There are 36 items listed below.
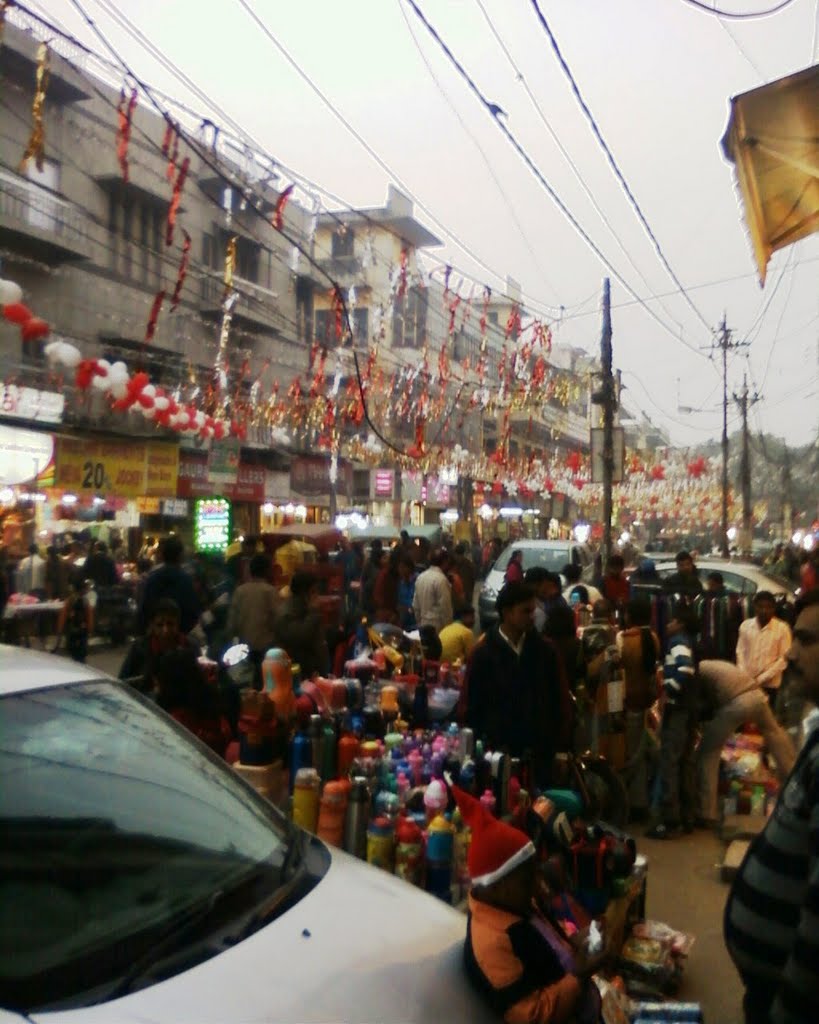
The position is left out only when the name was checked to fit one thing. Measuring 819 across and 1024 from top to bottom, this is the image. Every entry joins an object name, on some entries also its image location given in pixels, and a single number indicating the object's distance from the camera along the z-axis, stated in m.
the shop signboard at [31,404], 14.97
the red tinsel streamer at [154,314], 14.15
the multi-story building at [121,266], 20.09
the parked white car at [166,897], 2.22
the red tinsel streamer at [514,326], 19.39
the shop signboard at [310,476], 27.86
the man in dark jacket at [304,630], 7.43
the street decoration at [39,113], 9.91
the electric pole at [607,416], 18.12
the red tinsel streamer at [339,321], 23.97
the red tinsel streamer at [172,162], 9.56
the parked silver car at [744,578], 13.99
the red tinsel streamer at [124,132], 11.84
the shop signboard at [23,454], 14.24
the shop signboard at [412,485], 39.56
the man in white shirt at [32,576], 16.70
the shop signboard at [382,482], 35.75
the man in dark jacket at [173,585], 8.46
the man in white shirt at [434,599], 11.41
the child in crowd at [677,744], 7.34
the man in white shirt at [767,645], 9.91
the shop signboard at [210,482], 21.22
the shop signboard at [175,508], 22.95
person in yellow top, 8.63
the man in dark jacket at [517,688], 5.66
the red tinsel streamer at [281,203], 13.87
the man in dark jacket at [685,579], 12.57
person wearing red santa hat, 2.79
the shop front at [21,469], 14.30
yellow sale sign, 15.27
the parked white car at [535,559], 17.83
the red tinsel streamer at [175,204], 13.76
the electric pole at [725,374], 42.85
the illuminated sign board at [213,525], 17.23
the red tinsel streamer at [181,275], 13.74
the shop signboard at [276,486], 26.98
